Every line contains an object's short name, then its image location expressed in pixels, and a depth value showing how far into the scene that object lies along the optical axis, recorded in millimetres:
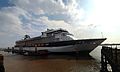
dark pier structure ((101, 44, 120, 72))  4846
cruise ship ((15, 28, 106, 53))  16334
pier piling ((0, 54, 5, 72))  3536
